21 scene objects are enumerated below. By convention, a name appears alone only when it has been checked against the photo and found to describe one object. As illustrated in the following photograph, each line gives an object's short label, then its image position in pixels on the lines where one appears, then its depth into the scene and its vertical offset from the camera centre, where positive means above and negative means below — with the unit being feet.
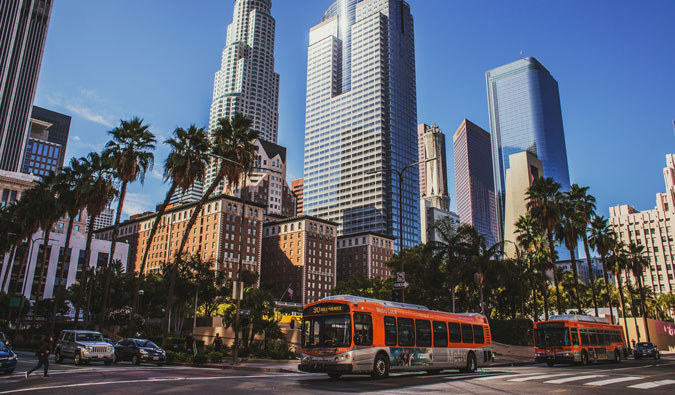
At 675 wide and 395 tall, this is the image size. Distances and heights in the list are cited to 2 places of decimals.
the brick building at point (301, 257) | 483.51 +67.43
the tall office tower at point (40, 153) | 603.26 +216.95
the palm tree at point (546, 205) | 162.14 +40.45
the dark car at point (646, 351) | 135.95 -7.43
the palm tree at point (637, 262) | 235.81 +31.05
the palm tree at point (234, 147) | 120.57 +44.46
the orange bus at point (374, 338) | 58.95 -2.17
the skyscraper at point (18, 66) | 438.40 +240.19
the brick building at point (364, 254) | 542.57 +78.49
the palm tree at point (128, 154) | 123.54 +43.36
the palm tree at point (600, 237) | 188.24 +34.78
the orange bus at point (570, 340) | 98.17 -3.38
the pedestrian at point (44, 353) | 58.23 -4.22
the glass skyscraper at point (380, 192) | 625.00 +173.86
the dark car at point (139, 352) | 87.49 -6.14
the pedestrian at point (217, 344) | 104.52 -5.19
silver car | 80.94 -5.02
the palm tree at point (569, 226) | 167.43 +34.80
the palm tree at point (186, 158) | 119.55 +40.97
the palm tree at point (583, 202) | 177.47 +45.53
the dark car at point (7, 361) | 59.06 -5.33
